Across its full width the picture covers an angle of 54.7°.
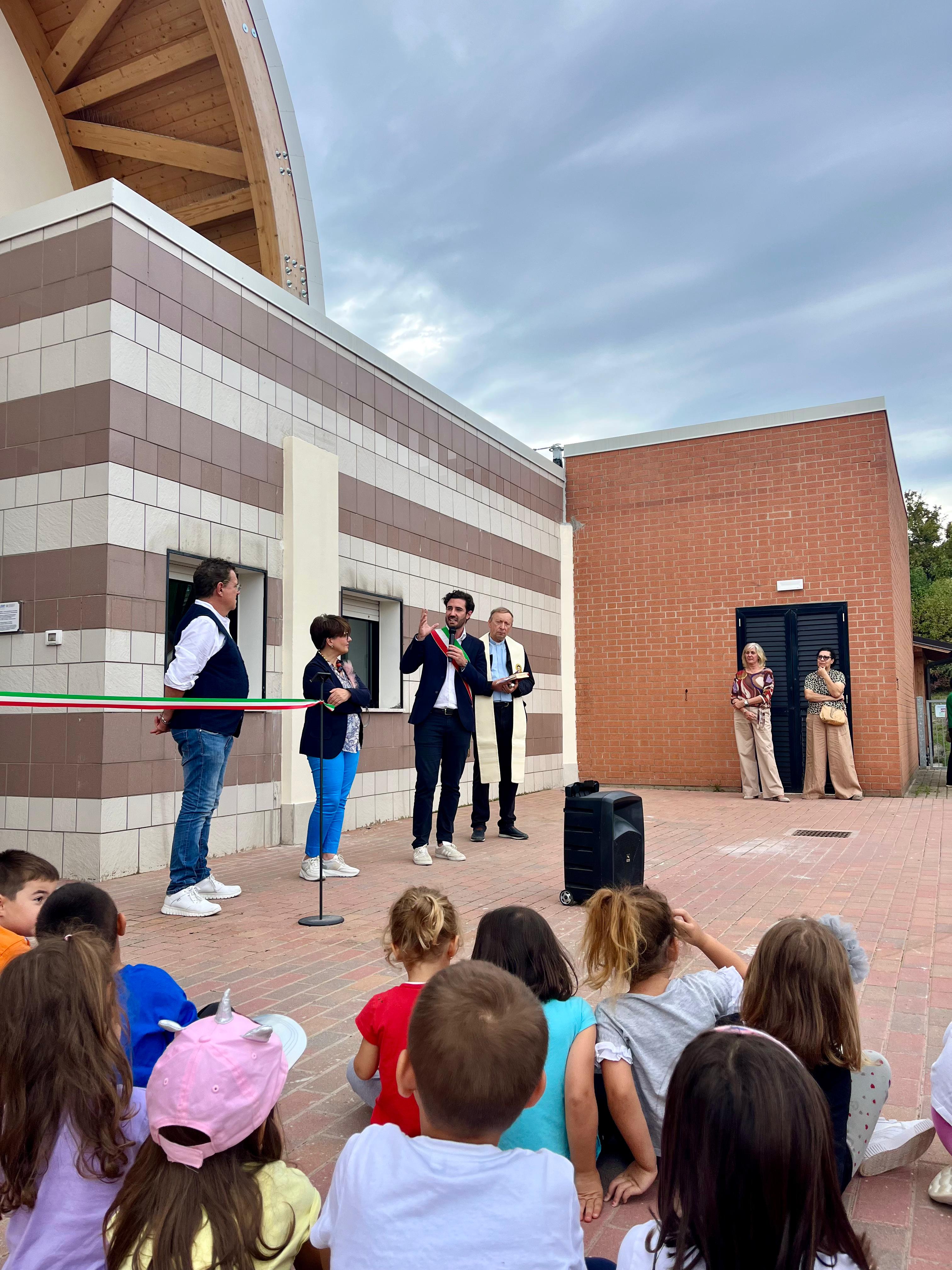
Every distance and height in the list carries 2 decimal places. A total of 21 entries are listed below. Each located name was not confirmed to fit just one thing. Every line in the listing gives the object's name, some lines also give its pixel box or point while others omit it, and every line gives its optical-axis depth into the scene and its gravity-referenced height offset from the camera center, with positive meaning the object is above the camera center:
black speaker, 5.45 -0.89
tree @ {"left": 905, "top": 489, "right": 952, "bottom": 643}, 33.53 +5.31
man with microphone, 7.38 -0.14
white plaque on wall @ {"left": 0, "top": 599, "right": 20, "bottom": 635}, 6.88 +0.63
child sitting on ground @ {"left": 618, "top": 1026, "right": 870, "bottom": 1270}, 1.31 -0.68
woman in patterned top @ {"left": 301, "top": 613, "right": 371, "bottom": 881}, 6.48 -0.30
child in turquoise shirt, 2.25 -0.87
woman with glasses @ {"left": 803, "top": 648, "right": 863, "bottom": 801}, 12.33 -0.66
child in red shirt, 2.35 -0.82
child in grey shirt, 2.36 -0.85
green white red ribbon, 4.79 -0.02
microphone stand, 5.14 -1.26
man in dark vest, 5.54 -0.16
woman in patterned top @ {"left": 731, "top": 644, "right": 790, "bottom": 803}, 12.37 -0.43
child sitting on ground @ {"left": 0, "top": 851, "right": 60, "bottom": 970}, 2.74 -0.57
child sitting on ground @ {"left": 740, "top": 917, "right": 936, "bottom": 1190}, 2.06 -0.70
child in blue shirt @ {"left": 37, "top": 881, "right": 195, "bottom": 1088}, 2.21 -0.70
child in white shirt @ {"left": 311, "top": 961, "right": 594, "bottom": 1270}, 1.40 -0.74
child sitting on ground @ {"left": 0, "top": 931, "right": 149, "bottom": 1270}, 1.67 -0.75
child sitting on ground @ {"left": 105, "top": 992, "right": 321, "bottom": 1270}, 1.50 -0.78
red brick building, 12.77 +1.59
